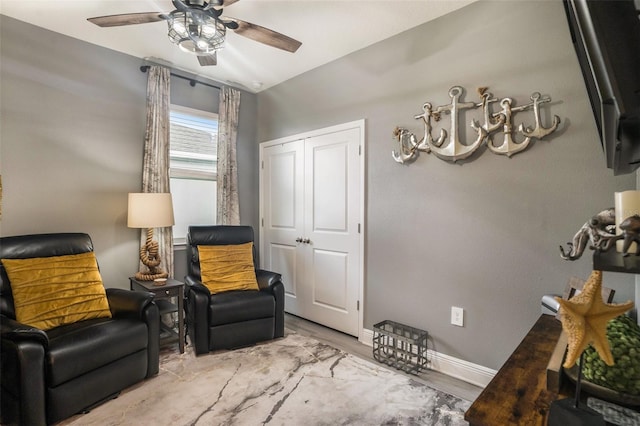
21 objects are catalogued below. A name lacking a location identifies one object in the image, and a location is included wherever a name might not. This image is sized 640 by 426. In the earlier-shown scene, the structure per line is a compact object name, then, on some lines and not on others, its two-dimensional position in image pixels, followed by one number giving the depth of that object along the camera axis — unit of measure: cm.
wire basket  255
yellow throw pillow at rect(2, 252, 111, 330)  212
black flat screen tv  59
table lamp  286
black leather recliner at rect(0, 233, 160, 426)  174
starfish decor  68
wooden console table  80
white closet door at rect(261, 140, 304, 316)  375
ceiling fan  192
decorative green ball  74
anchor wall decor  211
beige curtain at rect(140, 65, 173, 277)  329
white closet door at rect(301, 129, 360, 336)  318
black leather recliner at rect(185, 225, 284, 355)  273
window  362
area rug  194
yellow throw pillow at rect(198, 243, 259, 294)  304
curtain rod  329
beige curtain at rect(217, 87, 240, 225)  385
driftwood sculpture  88
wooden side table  272
